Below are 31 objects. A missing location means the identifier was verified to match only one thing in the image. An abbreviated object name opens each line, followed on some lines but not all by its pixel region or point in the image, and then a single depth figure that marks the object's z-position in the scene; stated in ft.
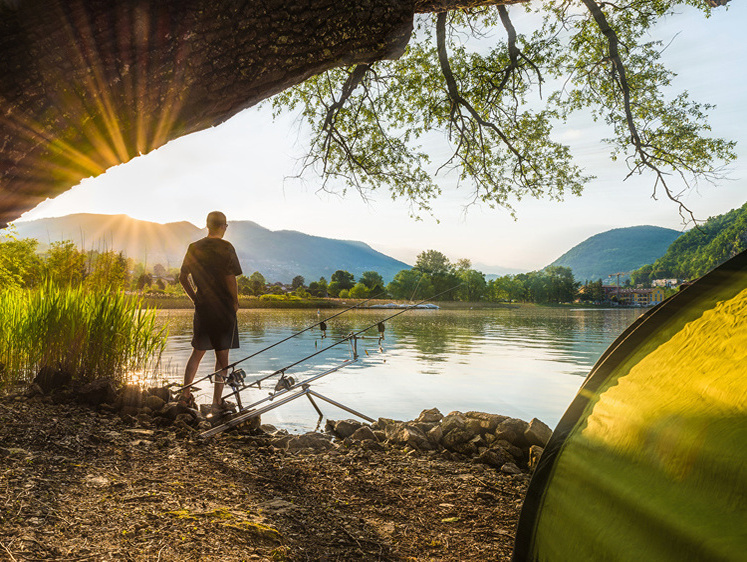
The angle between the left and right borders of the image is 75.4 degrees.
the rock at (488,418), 14.58
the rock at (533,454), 12.29
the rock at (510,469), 11.98
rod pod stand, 13.55
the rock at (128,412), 14.90
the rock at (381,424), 16.96
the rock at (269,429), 16.01
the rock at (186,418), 15.09
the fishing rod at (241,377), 14.79
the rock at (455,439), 13.78
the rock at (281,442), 14.02
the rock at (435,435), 14.14
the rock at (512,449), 13.35
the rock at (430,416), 17.39
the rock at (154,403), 16.21
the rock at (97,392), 16.10
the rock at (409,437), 13.79
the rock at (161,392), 17.20
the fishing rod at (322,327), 13.71
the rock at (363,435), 14.75
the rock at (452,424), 14.37
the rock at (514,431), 13.93
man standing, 16.88
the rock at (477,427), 14.42
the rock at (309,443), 13.99
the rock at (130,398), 15.97
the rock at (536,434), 13.74
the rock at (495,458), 12.62
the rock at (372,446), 13.79
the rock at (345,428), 16.33
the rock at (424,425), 15.28
